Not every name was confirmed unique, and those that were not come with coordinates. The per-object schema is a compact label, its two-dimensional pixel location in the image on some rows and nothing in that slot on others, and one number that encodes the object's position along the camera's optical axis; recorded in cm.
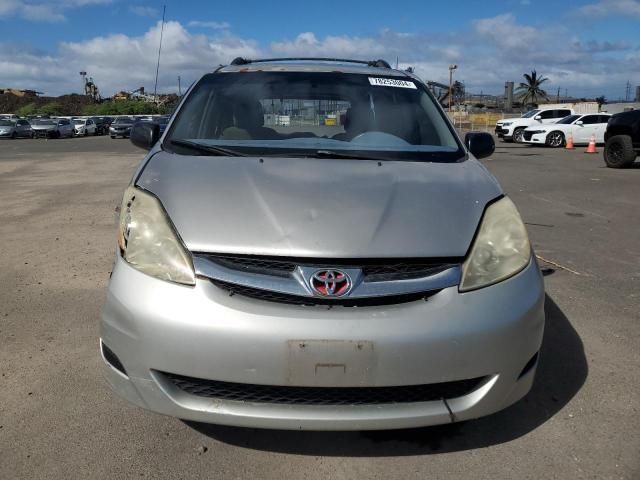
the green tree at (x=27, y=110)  7644
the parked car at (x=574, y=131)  2403
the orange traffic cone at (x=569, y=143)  2319
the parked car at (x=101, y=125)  4500
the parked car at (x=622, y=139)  1390
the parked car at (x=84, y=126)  4200
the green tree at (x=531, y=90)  9251
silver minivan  201
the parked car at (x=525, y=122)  2764
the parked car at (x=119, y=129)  3675
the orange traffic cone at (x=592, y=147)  2064
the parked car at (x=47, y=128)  3781
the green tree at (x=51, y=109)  7581
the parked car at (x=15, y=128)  3750
